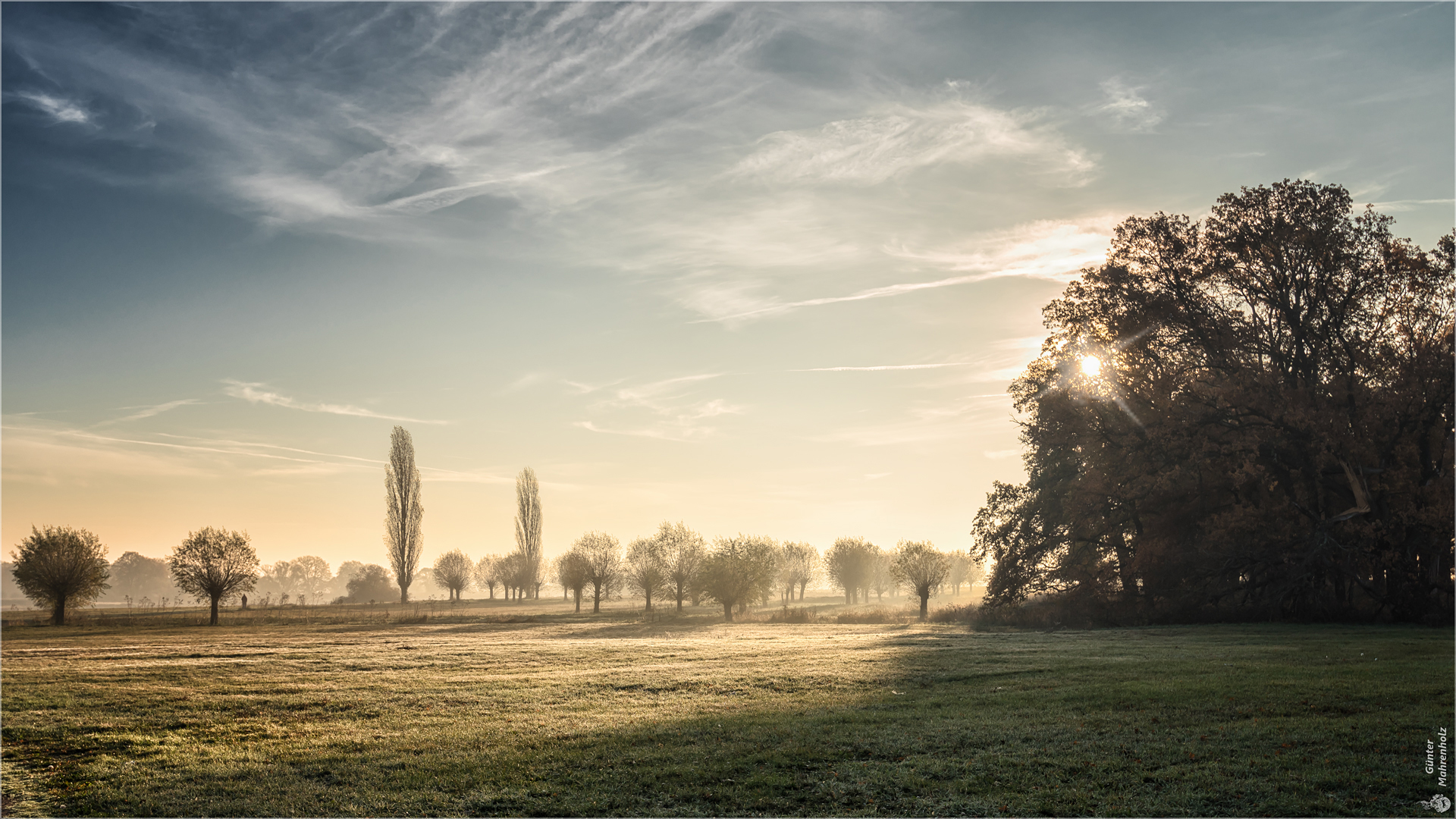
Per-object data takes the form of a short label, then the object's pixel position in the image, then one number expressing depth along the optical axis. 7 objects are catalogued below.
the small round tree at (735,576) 66.69
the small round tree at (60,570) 61.06
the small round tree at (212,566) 65.94
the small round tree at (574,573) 89.88
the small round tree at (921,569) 60.03
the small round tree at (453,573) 136.25
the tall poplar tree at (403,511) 102.31
